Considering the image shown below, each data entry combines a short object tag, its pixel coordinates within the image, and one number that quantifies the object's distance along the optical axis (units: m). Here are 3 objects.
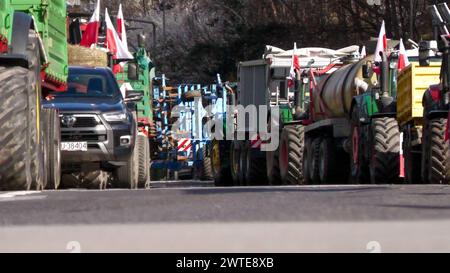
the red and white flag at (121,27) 39.10
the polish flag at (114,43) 34.84
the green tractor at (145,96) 22.62
